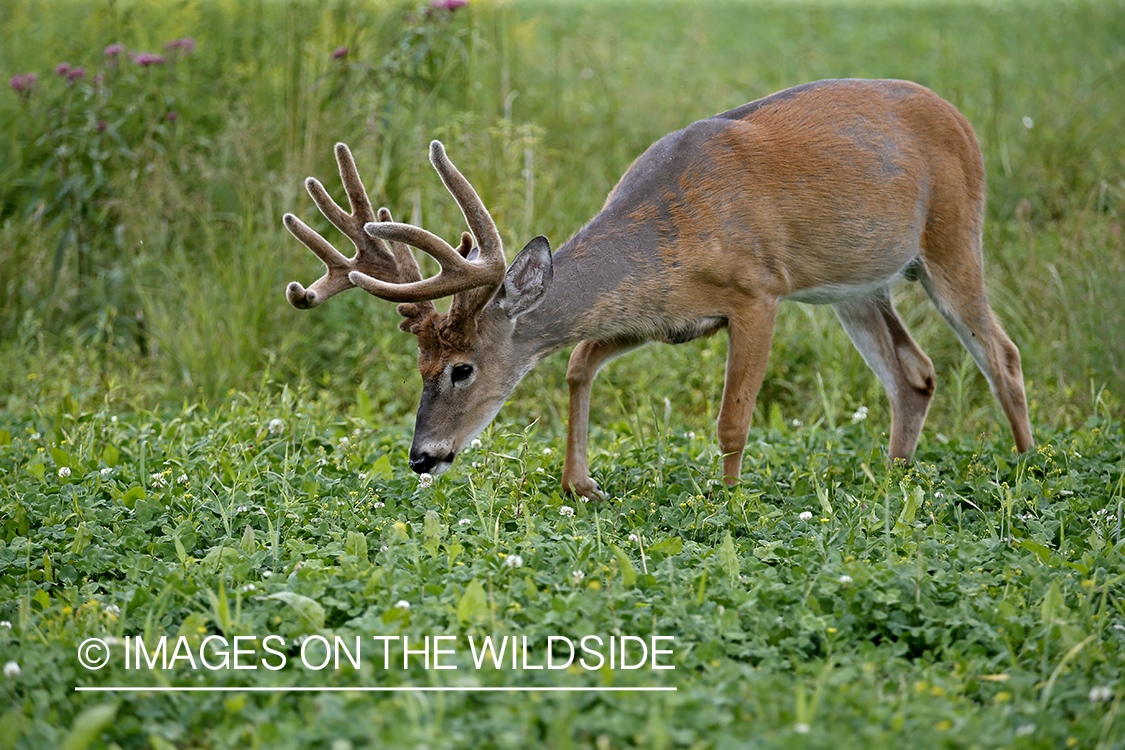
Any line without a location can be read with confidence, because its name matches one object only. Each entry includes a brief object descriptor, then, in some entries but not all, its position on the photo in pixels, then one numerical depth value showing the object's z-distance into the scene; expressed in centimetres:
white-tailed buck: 923
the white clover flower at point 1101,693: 568
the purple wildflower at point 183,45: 1496
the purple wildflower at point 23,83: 1448
